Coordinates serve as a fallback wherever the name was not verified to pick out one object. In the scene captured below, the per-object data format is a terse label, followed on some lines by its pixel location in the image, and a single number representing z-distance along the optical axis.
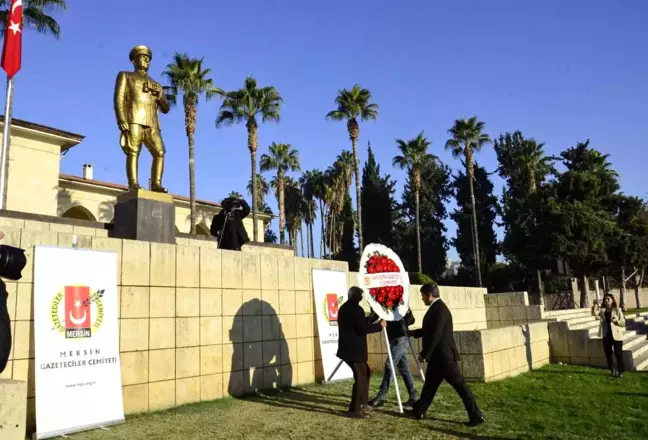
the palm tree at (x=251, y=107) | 32.69
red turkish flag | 13.41
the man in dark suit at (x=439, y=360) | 6.36
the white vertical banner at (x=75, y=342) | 6.12
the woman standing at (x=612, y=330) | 10.80
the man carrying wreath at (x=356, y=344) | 6.96
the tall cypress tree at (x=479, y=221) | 47.44
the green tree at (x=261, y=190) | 66.50
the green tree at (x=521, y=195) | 38.34
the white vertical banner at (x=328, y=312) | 10.23
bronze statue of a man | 9.62
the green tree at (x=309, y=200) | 61.88
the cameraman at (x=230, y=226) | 11.65
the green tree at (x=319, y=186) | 59.50
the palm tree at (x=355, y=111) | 36.00
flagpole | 12.80
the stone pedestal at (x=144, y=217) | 9.03
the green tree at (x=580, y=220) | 34.50
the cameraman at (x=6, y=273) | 2.98
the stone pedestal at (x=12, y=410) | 3.20
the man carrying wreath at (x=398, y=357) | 7.76
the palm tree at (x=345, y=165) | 57.88
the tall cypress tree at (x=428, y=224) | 51.41
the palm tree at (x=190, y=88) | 28.05
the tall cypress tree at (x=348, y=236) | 54.00
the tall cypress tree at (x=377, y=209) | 52.84
